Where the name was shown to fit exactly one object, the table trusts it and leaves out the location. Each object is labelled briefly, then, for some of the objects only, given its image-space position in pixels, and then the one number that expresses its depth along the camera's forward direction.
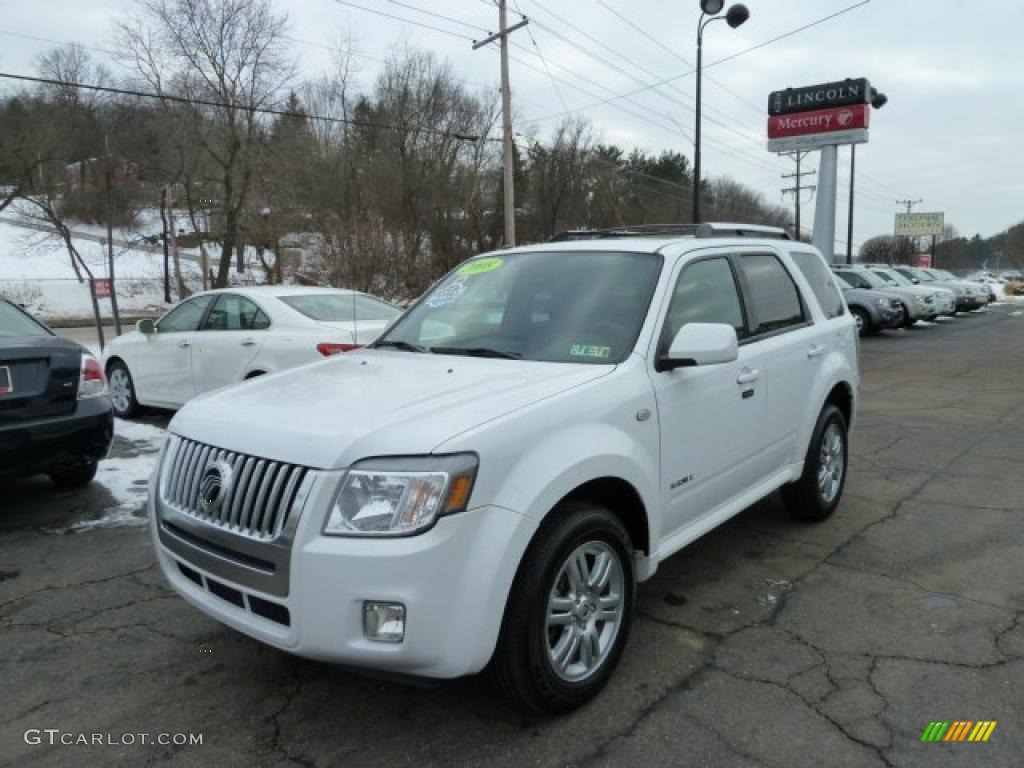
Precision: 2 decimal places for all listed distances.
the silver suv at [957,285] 27.78
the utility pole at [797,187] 55.22
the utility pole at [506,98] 21.16
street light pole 18.05
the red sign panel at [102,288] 12.75
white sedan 7.11
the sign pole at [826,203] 25.70
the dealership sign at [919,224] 67.38
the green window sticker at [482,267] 4.11
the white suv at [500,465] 2.35
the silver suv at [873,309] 19.47
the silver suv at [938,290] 23.33
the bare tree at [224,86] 28.34
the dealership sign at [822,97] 25.73
